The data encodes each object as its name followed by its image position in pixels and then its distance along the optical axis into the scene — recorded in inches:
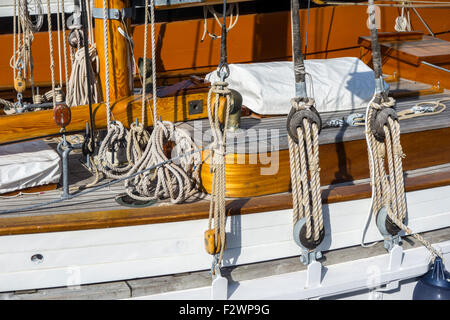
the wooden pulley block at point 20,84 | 374.0
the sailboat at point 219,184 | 259.9
